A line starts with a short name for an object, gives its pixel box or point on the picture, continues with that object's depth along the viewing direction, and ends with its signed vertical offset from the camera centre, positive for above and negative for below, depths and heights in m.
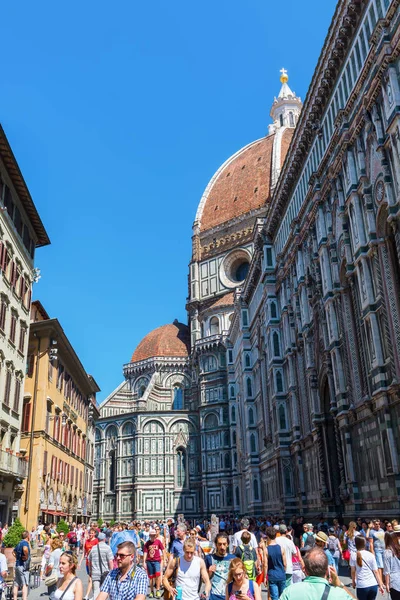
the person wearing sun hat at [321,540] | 10.24 -0.05
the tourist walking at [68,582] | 6.81 -0.37
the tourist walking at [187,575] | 7.93 -0.40
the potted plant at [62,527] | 30.52 +0.96
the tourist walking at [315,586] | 4.54 -0.34
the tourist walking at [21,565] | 13.74 -0.35
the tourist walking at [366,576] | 9.46 -0.59
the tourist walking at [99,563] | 11.63 -0.31
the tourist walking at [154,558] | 14.56 -0.32
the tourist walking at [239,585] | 6.45 -0.46
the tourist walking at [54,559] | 11.21 -0.21
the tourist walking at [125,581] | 6.17 -0.34
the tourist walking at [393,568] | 8.10 -0.43
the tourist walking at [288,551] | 10.73 -0.22
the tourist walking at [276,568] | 10.20 -0.45
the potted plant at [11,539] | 16.86 +0.30
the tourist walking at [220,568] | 7.85 -0.33
